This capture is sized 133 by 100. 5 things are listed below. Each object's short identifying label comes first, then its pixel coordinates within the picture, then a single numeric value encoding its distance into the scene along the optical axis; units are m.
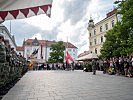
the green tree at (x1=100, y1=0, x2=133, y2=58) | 12.69
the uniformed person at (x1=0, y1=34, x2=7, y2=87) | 3.30
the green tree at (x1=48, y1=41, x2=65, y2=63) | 56.31
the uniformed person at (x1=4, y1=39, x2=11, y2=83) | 3.85
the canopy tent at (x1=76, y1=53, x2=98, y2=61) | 21.71
